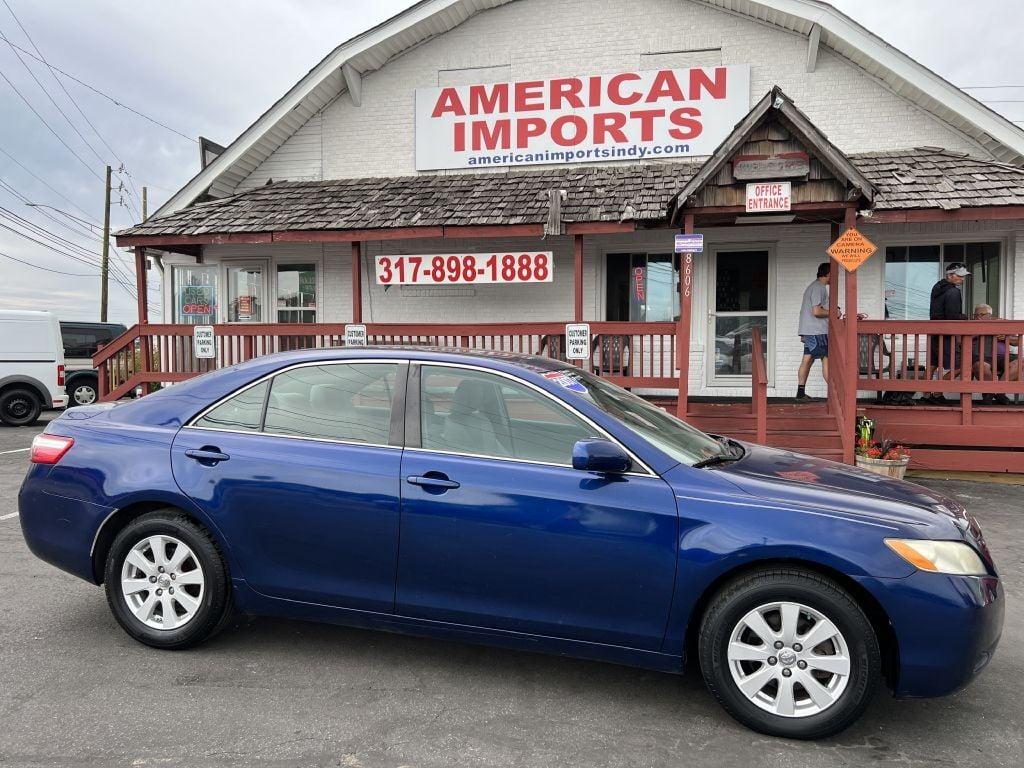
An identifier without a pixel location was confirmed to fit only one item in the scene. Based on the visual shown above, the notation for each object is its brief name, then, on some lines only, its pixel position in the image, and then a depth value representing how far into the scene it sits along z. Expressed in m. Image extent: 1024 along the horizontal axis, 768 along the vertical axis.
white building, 9.78
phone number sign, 10.24
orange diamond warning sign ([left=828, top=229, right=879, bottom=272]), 7.91
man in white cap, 8.90
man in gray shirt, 9.32
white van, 14.03
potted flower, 7.66
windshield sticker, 3.51
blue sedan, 2.92
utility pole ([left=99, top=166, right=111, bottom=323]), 30.11
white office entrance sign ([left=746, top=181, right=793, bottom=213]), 8.09
